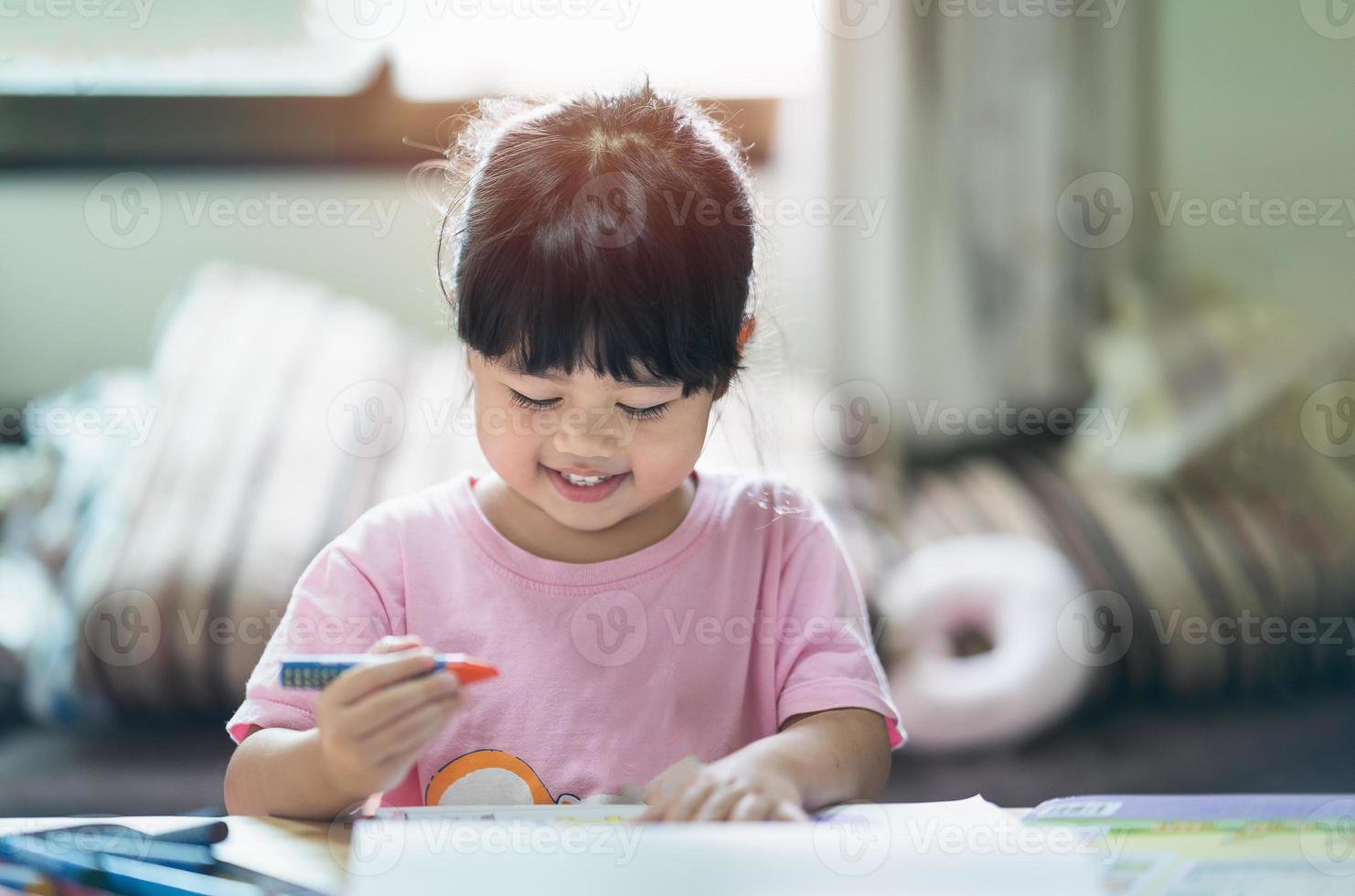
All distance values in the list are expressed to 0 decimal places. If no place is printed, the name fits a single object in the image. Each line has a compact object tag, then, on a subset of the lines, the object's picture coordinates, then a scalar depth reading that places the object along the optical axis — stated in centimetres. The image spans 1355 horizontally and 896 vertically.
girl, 122
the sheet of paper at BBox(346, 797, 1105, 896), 105
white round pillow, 186
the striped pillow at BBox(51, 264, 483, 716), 183
